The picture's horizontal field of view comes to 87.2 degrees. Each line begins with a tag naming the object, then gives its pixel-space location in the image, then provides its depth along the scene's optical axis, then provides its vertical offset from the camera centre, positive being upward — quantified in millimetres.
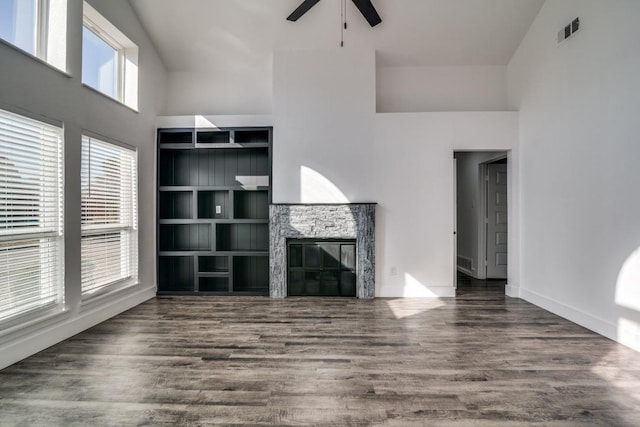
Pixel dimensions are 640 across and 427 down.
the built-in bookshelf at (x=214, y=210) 5121 +105
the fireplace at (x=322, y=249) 4797 -478
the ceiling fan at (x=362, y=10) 3332 +2121
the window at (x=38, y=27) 2846 +1740
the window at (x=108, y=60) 3811 +1967
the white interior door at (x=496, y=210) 6094 +110
